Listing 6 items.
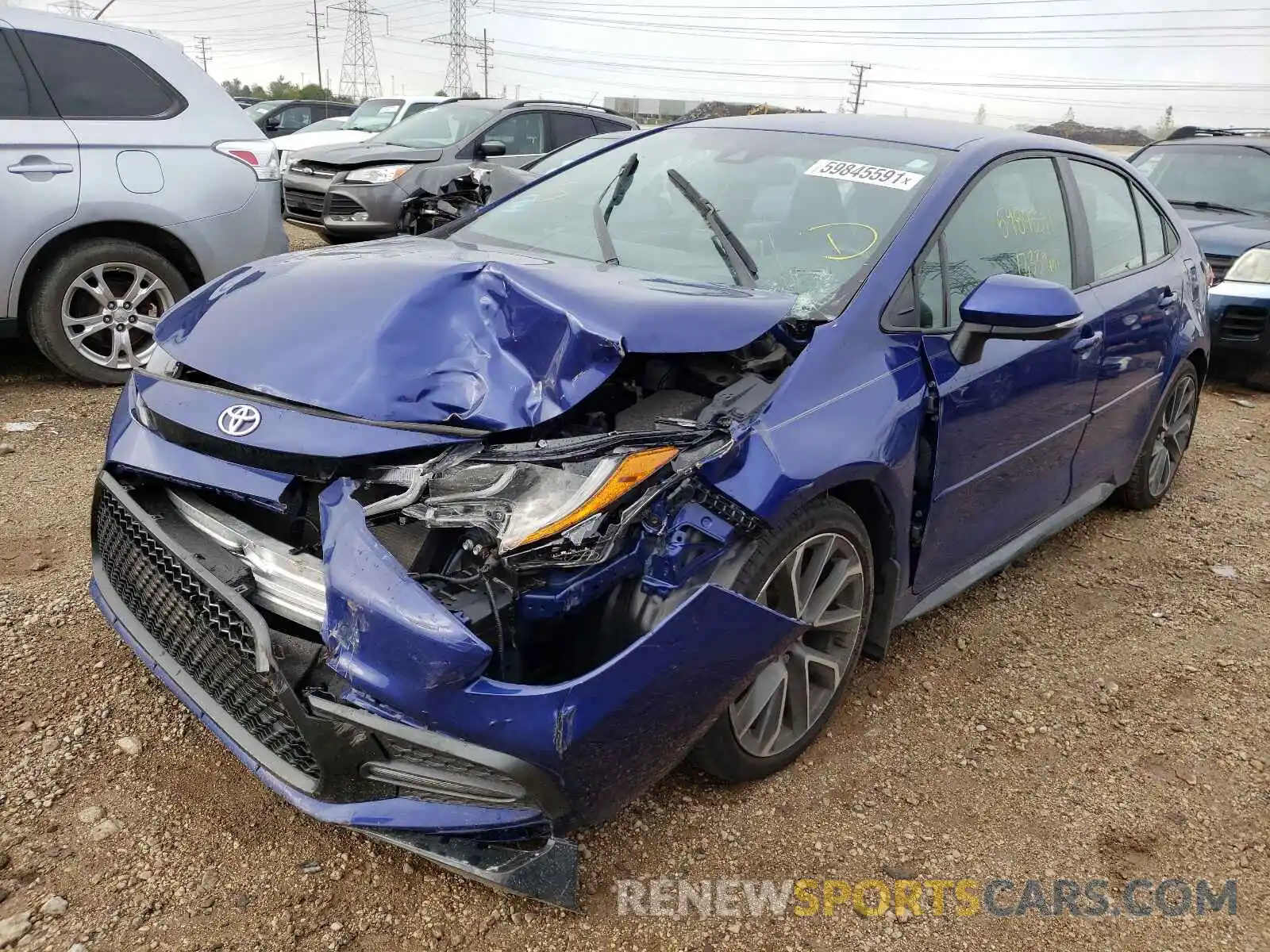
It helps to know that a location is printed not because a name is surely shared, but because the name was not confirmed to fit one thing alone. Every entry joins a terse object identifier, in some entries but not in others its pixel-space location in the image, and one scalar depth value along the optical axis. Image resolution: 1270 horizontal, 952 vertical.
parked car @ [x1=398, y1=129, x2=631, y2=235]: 4.16
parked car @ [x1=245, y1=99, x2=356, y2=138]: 17.89
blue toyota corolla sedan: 1.76
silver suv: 4.61
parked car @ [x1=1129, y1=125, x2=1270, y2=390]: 6.66
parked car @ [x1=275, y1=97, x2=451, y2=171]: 12.04
